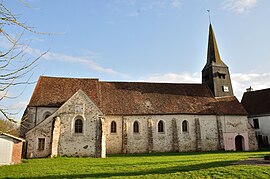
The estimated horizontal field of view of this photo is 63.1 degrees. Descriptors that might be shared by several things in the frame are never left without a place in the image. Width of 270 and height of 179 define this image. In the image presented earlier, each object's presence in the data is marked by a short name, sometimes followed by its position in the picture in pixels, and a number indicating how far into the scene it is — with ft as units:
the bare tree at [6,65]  11.88
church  67.62
